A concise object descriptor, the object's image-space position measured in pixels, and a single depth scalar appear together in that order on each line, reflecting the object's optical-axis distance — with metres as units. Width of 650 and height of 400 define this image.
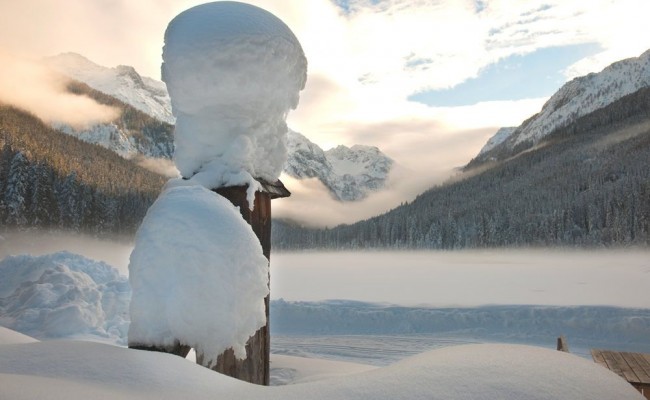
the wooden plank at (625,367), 5.32
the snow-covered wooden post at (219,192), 2.92
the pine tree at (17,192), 64.06
